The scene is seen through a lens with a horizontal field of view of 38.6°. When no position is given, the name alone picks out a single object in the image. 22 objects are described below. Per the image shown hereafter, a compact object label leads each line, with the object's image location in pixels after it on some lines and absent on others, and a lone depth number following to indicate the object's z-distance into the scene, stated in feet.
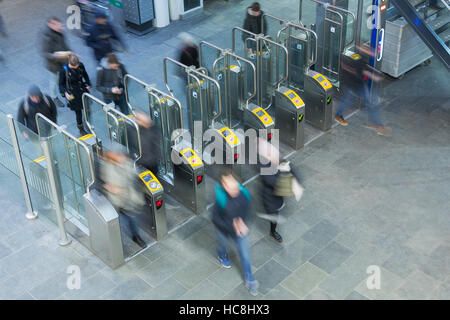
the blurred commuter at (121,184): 27.58
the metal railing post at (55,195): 26.59
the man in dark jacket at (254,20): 39.11
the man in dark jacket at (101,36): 38.45
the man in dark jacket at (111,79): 34.06
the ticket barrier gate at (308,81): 35.60
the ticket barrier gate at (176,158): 29.86
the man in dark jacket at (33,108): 31.07
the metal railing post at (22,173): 27.82
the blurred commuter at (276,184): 26.86
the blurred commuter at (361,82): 36.58
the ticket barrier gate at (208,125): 31.60
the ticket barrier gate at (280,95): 34.30
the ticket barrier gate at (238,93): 33.40
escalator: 38.06
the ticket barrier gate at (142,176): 28.02
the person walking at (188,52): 35.60
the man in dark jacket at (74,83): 34.37
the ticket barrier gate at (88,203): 26.40
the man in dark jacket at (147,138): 29.53
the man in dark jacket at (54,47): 37.22
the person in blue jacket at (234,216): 25.02
